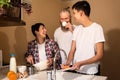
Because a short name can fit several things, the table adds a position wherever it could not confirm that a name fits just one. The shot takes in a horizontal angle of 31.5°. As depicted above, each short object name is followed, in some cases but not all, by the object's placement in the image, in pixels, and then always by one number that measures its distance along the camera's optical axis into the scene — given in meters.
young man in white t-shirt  1.94
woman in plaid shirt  2.36
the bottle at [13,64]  1.84
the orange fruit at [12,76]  1.64
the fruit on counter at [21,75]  1.83
